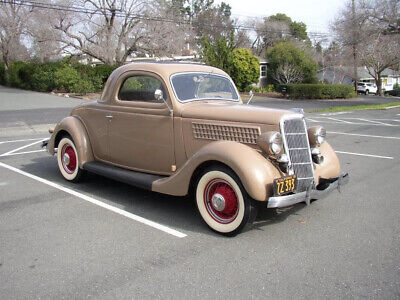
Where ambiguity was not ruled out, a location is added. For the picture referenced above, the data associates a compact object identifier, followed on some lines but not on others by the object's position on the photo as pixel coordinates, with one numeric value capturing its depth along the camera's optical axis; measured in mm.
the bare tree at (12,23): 31062
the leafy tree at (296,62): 36281
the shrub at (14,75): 30234
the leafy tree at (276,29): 61375
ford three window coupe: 3861
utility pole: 33944
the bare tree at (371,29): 32406
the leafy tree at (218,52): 24547
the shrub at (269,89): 38906
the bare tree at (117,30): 27016
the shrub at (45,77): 26000
